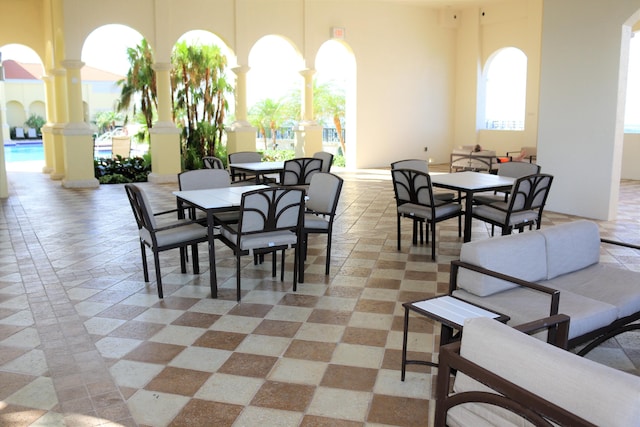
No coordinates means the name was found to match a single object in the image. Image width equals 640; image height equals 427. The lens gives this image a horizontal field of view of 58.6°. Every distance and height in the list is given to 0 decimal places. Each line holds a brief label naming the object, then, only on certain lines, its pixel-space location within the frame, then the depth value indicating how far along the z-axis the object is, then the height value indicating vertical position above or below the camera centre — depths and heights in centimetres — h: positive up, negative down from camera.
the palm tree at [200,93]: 1280 +92
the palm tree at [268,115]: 1794 +57
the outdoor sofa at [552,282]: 289 -85
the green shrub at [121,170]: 1129 -75
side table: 257 -83
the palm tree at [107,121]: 2486 +52
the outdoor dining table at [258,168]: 710 -44
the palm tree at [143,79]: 1295 +121
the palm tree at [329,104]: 1719 +88
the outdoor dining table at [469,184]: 529 -48
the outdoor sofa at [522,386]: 151 -74
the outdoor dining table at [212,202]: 427 -53
